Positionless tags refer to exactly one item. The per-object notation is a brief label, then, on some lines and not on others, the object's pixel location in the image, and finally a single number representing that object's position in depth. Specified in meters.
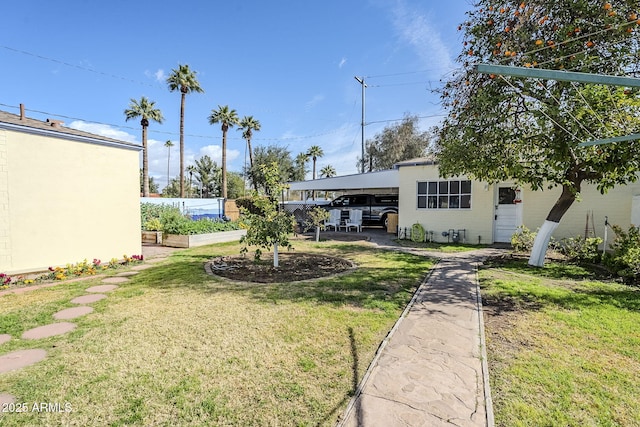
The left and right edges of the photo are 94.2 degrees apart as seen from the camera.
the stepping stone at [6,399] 2.23
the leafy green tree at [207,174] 44.81
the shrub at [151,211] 12.84
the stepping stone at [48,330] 3.37
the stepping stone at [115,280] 5.89
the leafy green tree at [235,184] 43.56
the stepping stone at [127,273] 6.42
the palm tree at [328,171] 53.41
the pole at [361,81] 21.05
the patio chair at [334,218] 15.65
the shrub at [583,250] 7.53
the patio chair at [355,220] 15.08
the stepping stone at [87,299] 4.60
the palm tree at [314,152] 46.75
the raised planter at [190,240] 10.52
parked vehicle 16.30
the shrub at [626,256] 5.84
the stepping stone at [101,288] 5.21
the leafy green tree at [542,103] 5.38
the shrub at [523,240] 8.65
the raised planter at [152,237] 10.89
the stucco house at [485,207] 9.27
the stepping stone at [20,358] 2.72
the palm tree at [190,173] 56.82
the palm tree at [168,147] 60.05
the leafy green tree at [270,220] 6.29
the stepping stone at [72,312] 3.96
